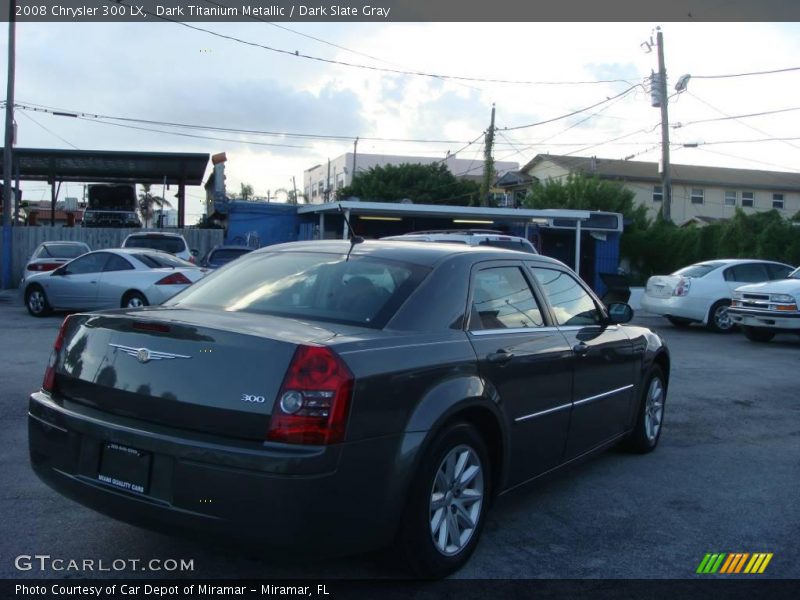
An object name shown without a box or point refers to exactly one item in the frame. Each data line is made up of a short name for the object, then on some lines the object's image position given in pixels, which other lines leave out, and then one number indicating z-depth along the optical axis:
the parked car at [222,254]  19.62
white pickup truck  13.96
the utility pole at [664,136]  28.59
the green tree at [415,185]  43.94
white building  69.89
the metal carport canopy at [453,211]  23.03
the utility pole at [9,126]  22.33
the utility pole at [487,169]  34.31
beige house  50.41
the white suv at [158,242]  19.77
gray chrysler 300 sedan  3.31
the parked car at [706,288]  16.50
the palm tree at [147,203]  63.53
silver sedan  14.52
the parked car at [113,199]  33.84
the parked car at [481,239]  12.42
